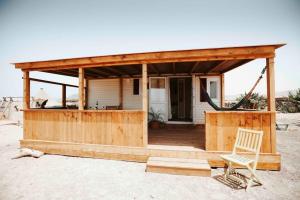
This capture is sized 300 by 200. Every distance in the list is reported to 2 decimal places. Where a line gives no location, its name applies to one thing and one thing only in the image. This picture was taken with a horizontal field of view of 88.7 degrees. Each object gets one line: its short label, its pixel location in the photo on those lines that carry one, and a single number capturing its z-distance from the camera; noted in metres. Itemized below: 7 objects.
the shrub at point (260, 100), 14.42
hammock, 3.88
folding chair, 2.97
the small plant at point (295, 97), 14.54
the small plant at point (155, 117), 7.38
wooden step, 3.43
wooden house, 3.67
